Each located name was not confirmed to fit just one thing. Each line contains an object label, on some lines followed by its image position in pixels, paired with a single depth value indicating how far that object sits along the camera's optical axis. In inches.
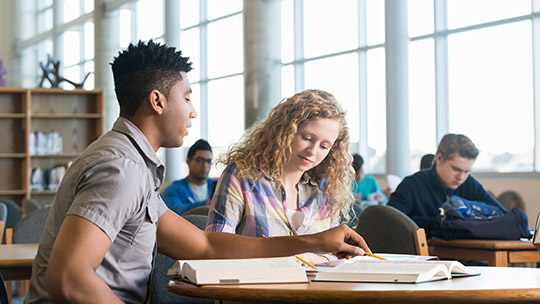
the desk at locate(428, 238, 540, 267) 139.9
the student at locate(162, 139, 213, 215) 225.0
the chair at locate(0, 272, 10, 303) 73.1
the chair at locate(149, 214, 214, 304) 100.7
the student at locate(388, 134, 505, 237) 162.4
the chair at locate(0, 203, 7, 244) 190.5
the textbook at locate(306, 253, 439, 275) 68.6
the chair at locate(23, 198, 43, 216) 233.7
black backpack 145.4
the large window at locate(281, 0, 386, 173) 360.2
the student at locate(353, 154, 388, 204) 282.0
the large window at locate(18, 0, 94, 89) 588.7
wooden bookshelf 307.7
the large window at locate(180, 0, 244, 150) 446.9
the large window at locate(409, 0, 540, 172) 290.7
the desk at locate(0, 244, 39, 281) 102.1
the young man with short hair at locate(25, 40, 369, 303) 55.6
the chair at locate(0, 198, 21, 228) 219.3
